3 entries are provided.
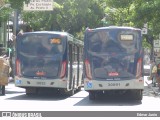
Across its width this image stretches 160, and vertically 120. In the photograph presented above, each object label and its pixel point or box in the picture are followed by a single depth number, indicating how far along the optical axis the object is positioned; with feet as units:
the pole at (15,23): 126.31
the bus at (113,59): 64.23
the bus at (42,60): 69.56
